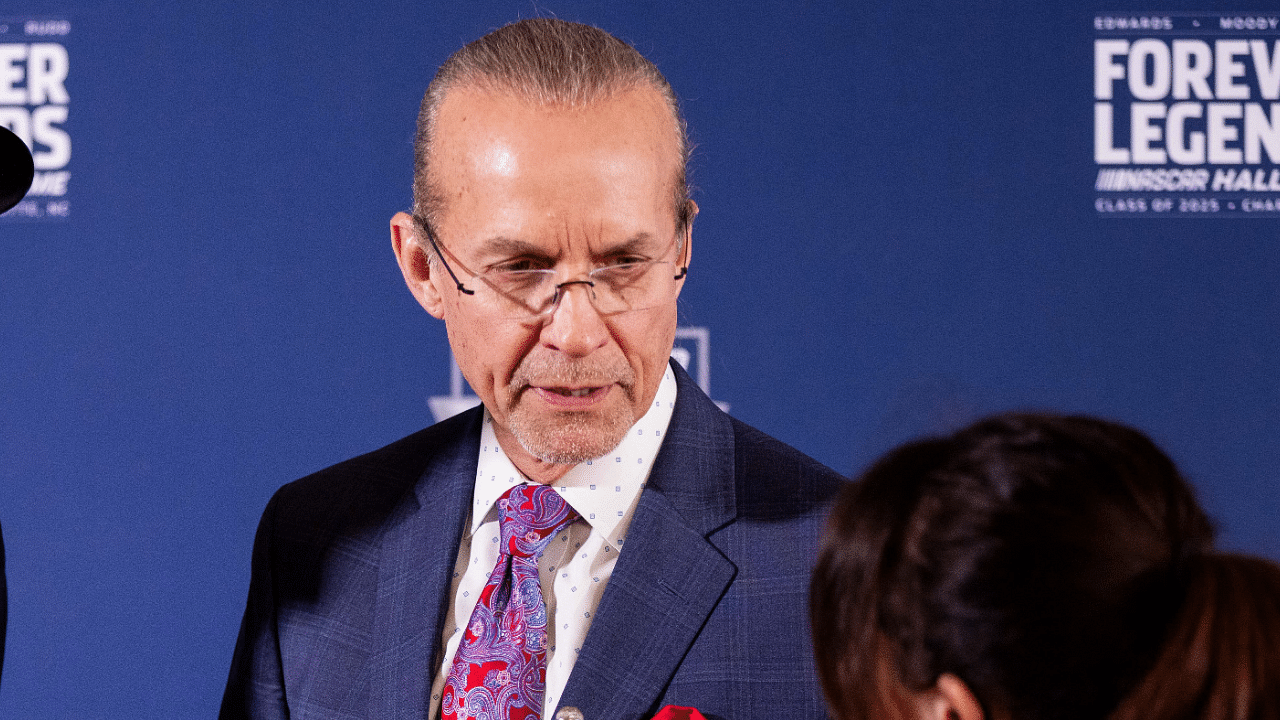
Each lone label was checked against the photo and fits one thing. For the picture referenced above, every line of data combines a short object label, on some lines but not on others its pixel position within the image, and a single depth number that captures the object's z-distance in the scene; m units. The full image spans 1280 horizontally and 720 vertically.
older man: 3.67
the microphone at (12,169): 3.75
